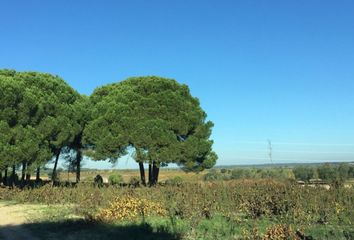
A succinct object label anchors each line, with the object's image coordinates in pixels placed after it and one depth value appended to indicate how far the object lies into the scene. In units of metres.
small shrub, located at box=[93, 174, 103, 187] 34.34
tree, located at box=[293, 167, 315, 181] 39.03
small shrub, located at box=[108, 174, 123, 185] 40.03
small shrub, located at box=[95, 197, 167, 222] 13.48
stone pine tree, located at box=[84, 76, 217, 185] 30.86
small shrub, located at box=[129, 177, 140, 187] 37.61
